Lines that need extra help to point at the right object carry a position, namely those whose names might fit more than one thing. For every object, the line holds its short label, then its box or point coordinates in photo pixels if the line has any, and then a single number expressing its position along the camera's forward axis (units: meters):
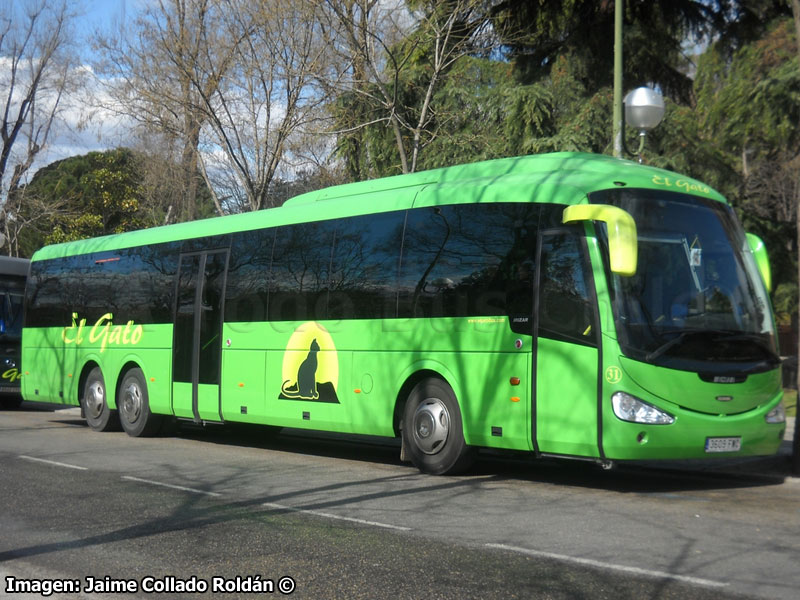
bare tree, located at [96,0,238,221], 20.55
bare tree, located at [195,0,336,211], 19.88
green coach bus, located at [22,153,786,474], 9.35
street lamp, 13.09
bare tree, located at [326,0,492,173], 18.36
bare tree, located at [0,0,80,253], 36.25
